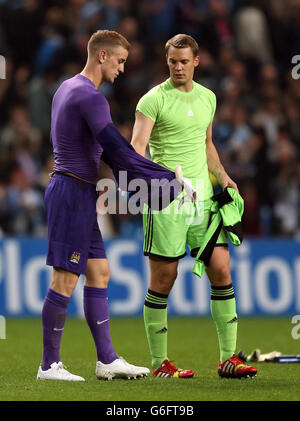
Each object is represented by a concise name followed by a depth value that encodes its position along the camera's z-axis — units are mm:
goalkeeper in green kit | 12898
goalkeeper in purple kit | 11805
